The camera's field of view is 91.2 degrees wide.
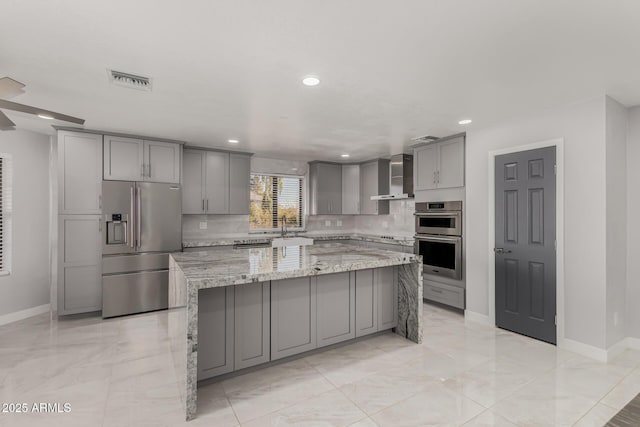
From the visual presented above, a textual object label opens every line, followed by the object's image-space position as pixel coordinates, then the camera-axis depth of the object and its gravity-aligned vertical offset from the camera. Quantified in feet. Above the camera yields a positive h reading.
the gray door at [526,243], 10.53 -0.99
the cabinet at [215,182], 16.28 +1.76
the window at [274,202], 19.54 +0.87
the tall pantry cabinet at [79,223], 12.95 -0.33
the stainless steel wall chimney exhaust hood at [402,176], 17.74 +2.21
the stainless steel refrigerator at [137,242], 13.48 -1.23
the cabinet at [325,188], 20.34 +1.78
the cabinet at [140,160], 13.65 +2.50
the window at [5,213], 13.04 +0.09
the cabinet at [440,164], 13.70 +2.39
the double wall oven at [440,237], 13.73 -1.04
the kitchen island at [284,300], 7.13 -2.47
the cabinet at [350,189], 20.76 +1.72
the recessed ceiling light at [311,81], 8.07 +3.53
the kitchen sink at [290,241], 18.78 -1.60
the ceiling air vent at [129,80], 7.95 +3.55
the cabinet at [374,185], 19.36 +1.87
